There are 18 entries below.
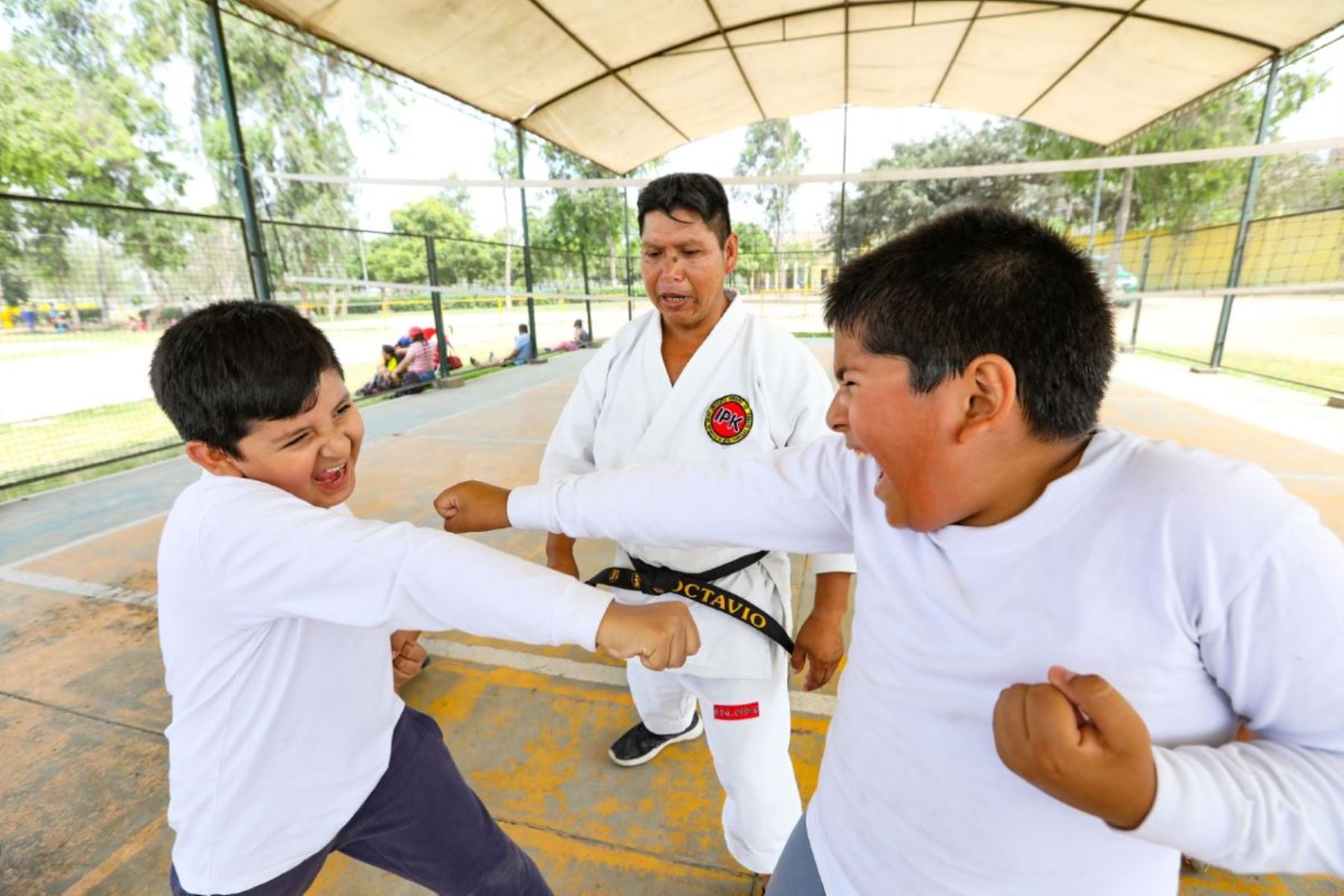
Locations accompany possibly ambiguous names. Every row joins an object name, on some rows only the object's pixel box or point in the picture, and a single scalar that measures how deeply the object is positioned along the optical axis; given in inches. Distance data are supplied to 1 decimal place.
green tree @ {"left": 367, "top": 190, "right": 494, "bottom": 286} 668.1
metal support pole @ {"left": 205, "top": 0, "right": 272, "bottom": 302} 207.5
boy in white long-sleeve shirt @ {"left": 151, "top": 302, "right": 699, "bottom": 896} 39.0
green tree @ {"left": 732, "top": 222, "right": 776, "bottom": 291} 848.3
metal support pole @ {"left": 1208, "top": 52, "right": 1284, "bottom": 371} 297.4
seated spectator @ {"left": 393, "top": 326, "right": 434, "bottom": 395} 356.5
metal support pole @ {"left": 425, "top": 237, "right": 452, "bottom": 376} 336.8
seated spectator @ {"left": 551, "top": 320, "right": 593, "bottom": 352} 563.2
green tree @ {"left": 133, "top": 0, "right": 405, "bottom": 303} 633.0
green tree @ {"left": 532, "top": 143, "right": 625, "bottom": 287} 748.6
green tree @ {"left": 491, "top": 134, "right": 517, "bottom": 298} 783.5
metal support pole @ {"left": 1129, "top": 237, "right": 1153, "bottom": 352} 455.0
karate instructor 63.7
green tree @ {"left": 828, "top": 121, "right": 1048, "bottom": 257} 1019.3
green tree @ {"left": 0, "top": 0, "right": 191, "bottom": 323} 494.3
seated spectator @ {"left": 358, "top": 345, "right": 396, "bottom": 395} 356.8
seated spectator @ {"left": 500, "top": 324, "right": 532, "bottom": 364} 473.8
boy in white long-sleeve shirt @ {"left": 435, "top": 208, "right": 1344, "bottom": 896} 24.2
